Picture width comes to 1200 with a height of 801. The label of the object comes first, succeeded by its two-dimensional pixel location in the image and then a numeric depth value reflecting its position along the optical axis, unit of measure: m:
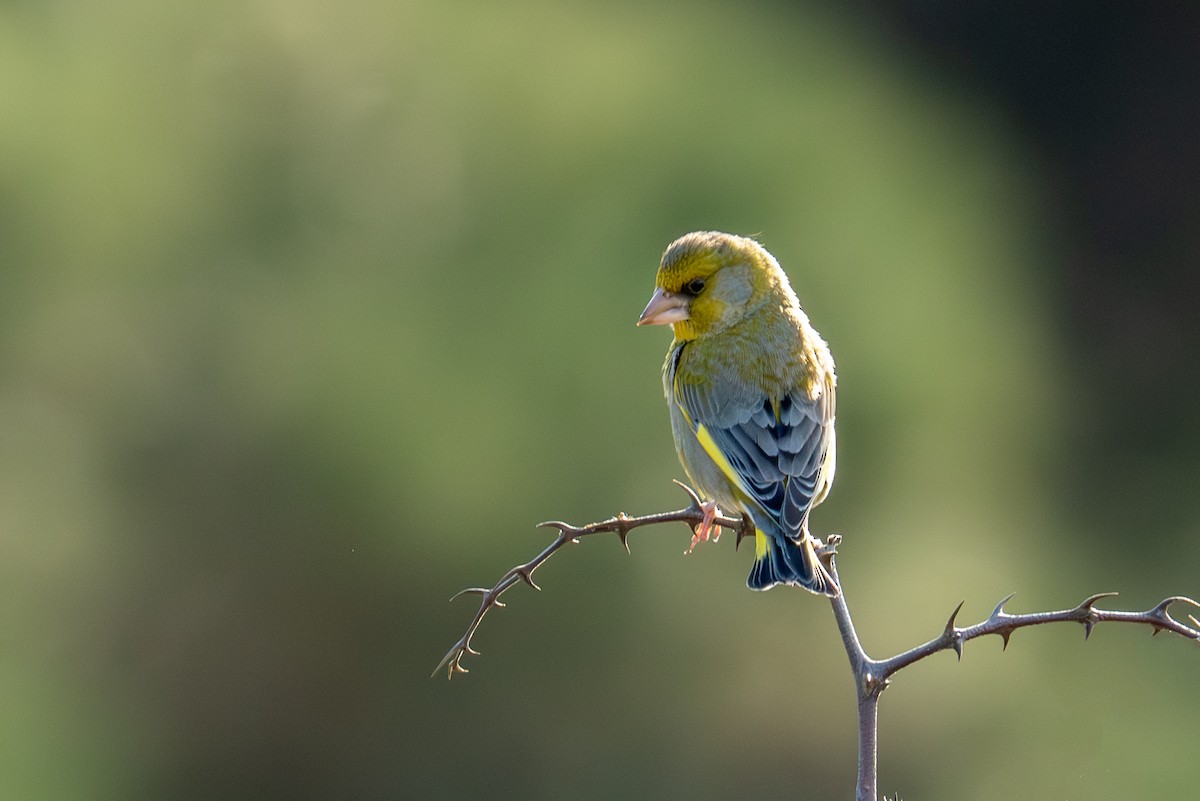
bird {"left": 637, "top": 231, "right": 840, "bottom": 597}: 7.27
